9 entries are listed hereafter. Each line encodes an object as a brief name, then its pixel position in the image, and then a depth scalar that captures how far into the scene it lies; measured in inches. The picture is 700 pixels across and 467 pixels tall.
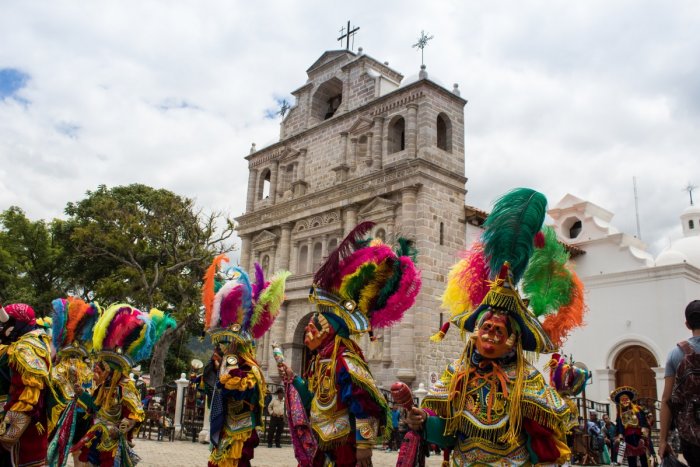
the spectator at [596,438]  526.3
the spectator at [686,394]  149.7
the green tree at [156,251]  979.9
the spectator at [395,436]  569.0
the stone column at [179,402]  599.9
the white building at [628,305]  709.3
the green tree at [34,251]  1175.9
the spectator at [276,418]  550.0
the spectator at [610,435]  551.6
